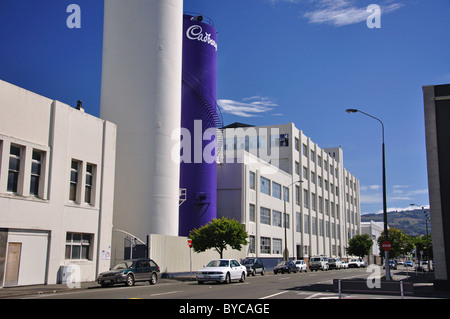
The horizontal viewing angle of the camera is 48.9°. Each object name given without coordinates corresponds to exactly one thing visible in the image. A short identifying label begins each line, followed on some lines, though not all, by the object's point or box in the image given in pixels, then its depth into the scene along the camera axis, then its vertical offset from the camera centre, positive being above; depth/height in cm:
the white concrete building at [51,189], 2433 +315
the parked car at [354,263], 7577 -225
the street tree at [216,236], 3953 +94
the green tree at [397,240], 9338 +166
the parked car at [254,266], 4217 -158
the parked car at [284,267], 4939 -191
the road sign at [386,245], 2826 +22
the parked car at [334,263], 6831 -200
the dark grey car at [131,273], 2480 -134
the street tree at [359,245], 9231 +68
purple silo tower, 4681 +1174
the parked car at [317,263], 6194 -186
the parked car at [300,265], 5500 -189
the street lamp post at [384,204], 2811 +269
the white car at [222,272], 2766 -134
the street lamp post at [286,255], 5349 -73
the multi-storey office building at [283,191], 5488 +769
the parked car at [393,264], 8112 -257
